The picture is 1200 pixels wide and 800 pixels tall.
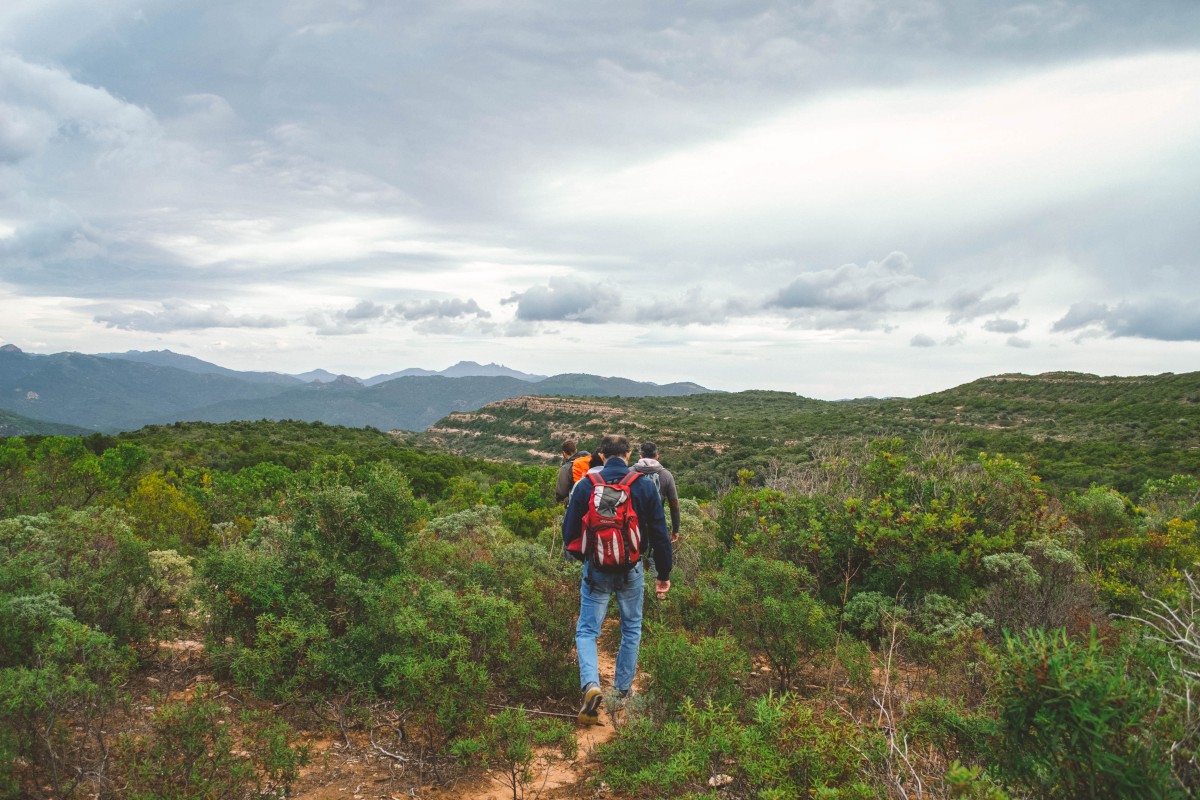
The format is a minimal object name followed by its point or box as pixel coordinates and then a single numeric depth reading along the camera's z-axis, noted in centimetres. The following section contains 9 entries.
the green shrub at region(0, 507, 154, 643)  418
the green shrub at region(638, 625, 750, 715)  400
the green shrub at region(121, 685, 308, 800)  269
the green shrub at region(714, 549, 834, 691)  471
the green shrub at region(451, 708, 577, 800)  322
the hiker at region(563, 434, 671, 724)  439
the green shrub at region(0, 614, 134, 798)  287
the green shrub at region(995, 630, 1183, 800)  181
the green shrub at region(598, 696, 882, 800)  272
